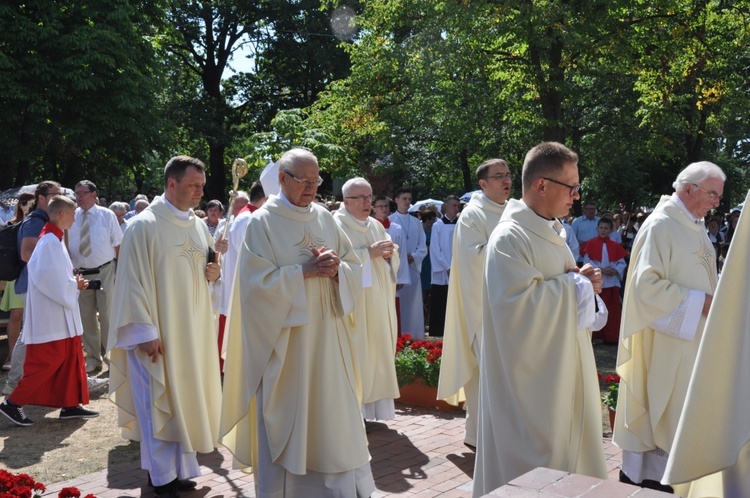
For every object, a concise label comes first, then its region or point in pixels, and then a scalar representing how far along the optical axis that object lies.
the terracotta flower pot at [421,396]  8.27
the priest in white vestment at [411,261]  12.59
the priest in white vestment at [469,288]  6.95
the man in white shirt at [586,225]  15.83
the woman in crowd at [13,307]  9.82
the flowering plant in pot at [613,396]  7.04
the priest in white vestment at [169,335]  5.76
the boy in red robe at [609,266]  12.70
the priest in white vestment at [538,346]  4.29
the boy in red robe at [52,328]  7.67
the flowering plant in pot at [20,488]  3.69
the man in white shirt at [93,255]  10.32
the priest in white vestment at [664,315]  5.25
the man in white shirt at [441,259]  13.09
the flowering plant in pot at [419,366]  8.25
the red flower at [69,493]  3.75
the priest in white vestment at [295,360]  5.04
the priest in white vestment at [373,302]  7.45
